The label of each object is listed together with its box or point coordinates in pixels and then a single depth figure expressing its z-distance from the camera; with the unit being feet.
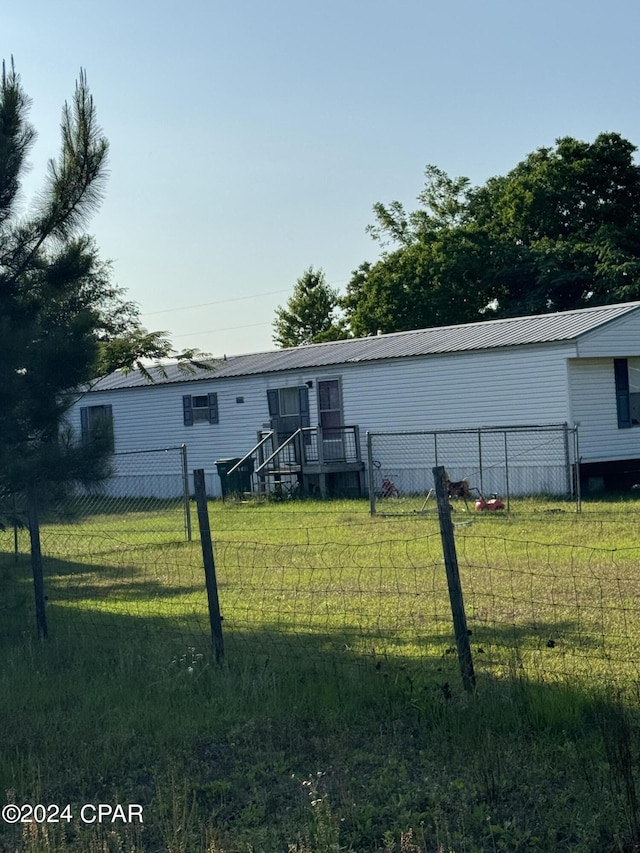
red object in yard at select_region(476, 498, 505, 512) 66.28
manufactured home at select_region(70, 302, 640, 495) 75.10
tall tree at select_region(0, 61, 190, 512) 28.07
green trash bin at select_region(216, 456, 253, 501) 87.56
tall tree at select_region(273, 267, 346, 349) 205.67
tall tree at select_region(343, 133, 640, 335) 125.70
